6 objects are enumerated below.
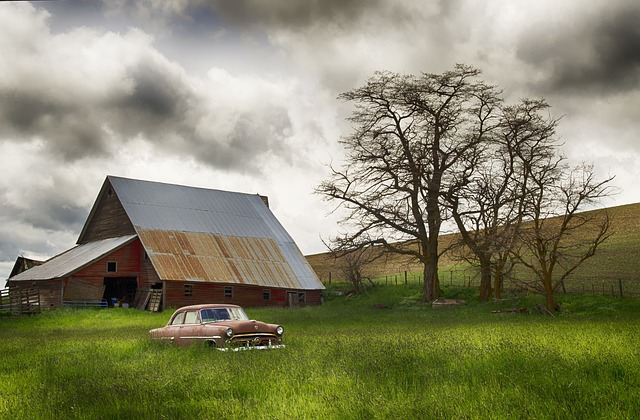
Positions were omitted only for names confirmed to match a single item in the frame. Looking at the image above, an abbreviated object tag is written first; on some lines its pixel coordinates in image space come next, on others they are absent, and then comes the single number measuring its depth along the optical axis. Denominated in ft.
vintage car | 53.83
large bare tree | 135.23
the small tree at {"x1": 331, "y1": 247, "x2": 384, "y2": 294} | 139.74
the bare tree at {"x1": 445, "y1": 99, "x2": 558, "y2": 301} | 122.11
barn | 144.87
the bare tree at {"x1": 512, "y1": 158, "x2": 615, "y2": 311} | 98.43
